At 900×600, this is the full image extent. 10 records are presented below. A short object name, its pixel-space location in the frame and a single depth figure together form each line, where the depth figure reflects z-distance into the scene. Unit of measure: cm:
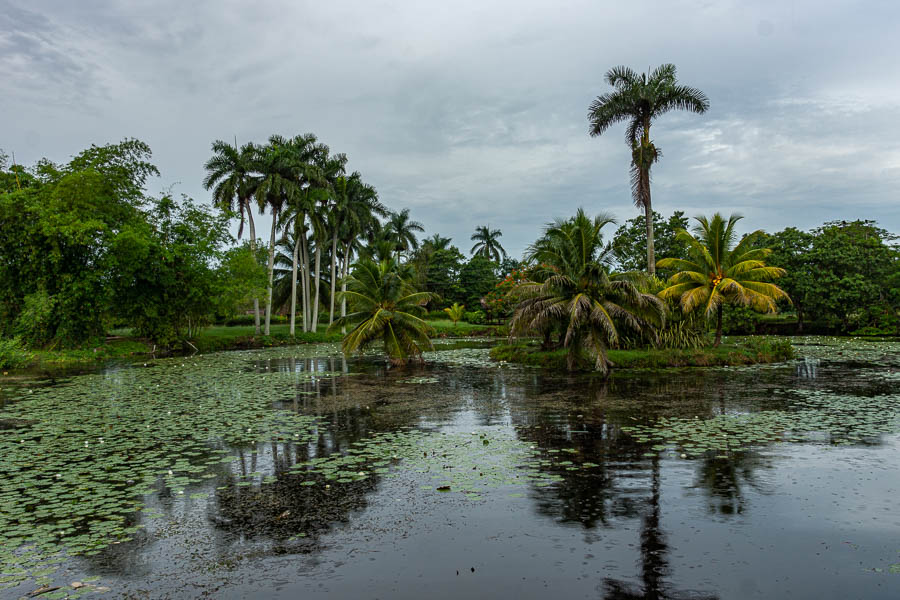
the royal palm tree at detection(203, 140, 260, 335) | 3572
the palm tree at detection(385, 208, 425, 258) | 5653
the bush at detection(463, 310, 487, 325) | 5194
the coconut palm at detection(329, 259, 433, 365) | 2166
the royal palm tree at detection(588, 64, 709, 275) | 2380
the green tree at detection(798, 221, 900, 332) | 3312
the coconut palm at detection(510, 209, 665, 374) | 1770
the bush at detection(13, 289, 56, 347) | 2606
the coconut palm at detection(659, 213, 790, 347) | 2072
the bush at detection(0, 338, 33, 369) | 2220
